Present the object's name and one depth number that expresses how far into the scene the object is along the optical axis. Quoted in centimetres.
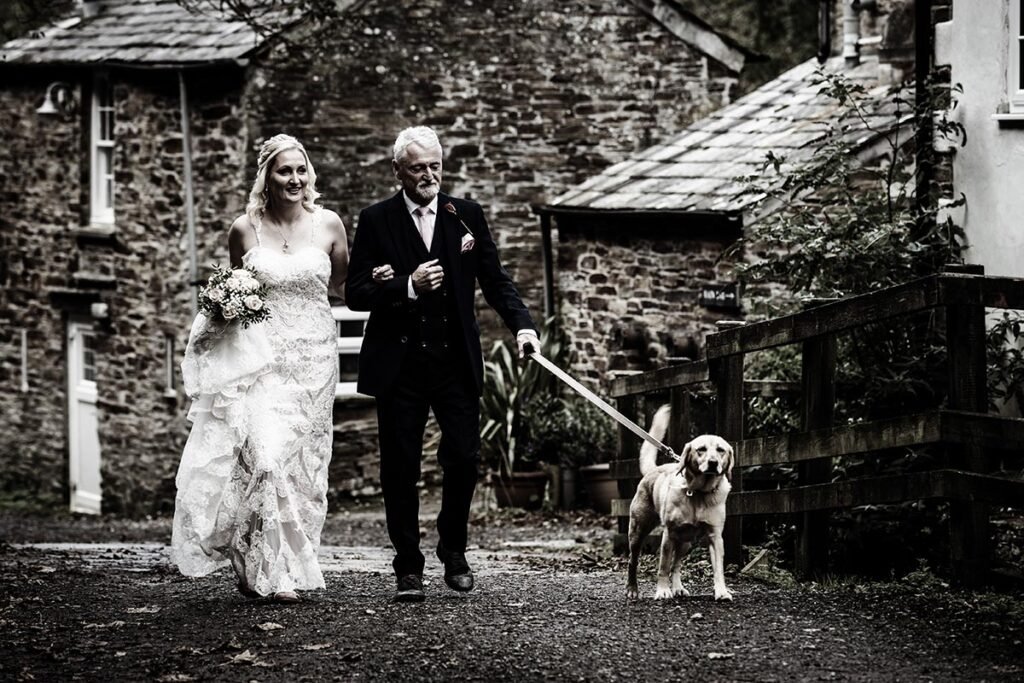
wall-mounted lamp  2125
